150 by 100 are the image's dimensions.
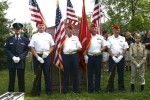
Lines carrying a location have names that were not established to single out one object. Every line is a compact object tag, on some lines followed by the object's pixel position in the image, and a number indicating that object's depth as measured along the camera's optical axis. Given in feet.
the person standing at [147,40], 23.12
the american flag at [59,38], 17.42
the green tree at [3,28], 30.57
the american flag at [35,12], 17.93
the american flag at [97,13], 18.79
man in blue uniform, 16.68
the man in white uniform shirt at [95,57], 17.55
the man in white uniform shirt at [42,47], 16.84
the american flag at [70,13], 18.98
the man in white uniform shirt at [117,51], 17.63
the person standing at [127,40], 25.69
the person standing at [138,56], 17.46
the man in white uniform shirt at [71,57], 17.21
